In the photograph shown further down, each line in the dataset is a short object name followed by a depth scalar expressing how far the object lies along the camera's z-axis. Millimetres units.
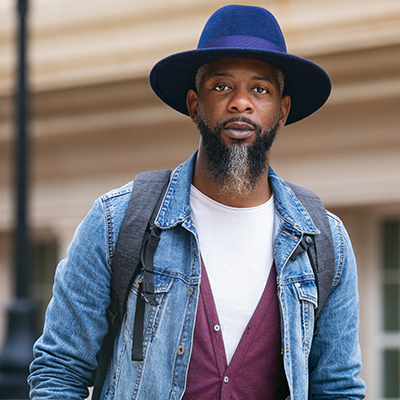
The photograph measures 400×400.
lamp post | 11062
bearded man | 4359
